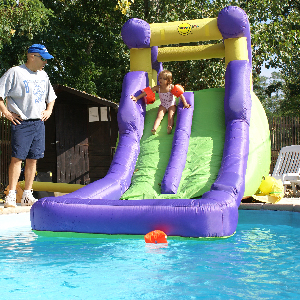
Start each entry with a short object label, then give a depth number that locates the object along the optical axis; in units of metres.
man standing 5.31
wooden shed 11.32
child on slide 6.66
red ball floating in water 4.05
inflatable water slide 4.15
